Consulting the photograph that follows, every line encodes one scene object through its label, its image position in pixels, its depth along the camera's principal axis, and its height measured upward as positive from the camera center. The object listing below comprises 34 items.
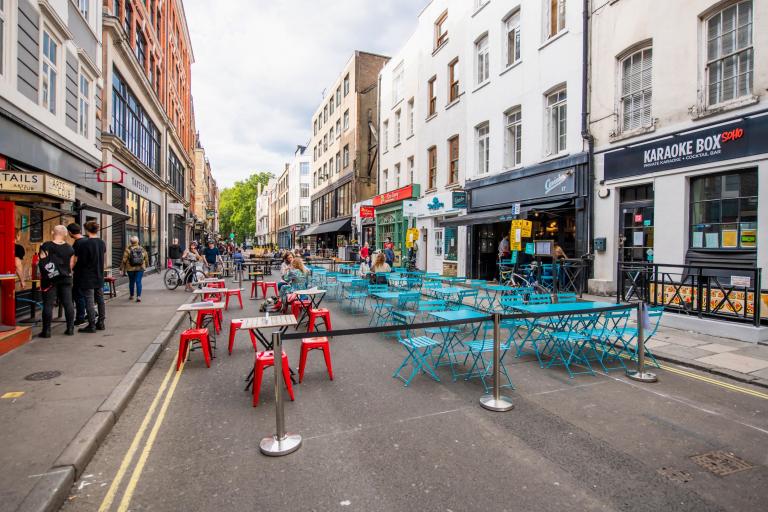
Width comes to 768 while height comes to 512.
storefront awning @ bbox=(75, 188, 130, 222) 9.02 +0.99
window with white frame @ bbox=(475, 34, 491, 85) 17.97 +8.34
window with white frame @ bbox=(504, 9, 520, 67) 16.19 +8.39
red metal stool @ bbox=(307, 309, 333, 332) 7.31 -1.17
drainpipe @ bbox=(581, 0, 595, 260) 12.48 +3.77
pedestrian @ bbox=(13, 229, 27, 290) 7.71 -0.23
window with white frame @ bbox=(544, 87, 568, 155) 14.14 +4.49
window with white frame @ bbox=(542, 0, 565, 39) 14.11 +8.05
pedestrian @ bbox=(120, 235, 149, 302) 11.23 -0.45
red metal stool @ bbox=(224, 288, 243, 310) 10.73 -1.32
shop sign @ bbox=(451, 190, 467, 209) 18.80 +2.36
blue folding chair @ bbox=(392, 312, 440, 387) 5.32 -1.63
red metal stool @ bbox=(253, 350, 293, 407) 4.59 -1.37
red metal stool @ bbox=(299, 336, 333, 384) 5.28 -1.28
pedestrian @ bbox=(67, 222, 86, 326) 7.59 -0.73
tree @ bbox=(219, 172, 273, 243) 85.06 +8.63
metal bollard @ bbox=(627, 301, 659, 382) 5.42 -1.41
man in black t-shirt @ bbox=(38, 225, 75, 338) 6.96 -0.45
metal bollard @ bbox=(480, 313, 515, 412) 4.46 -1.53
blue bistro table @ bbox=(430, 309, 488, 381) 5.61 -0.93
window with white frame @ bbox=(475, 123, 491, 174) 18.12 +4.54
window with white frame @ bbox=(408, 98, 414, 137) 24.81 +8.06
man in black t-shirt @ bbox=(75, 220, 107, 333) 7.55 -0.42
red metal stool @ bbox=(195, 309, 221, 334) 7.19 -1.32
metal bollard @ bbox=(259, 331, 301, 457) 3.54 -1.56
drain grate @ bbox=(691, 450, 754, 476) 3.26 -1.70
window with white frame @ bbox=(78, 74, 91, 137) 12.26 +4.29
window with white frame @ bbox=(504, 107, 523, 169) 16.28 +4.43
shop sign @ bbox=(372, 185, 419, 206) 23.05 +3.28
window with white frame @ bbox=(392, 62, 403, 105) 26.11 +10.65
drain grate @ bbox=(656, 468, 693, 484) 3.13 -1.71
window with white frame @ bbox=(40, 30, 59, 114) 9.94 +4.31
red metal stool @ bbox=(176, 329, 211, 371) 5.91 -1.32
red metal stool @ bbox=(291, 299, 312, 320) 8.09 -1.16
